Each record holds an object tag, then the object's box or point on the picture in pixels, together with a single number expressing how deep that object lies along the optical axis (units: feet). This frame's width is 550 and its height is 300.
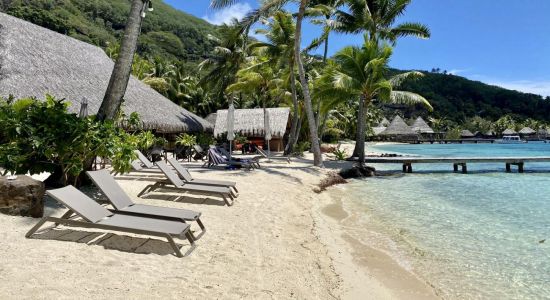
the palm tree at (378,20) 61.05
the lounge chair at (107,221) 12.65
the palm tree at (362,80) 53.67
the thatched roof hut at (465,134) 226.01
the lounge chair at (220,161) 40.06
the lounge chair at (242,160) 41.70
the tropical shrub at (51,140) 18.69
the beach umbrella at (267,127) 51.87
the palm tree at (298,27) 44.52
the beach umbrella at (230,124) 43.34
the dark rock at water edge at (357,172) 47.37
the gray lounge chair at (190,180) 24.58
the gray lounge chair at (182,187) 22.56
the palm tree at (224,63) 80.59
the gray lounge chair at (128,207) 14.73
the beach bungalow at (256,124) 78.59
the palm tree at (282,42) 60.03
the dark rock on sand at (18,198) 15.29
